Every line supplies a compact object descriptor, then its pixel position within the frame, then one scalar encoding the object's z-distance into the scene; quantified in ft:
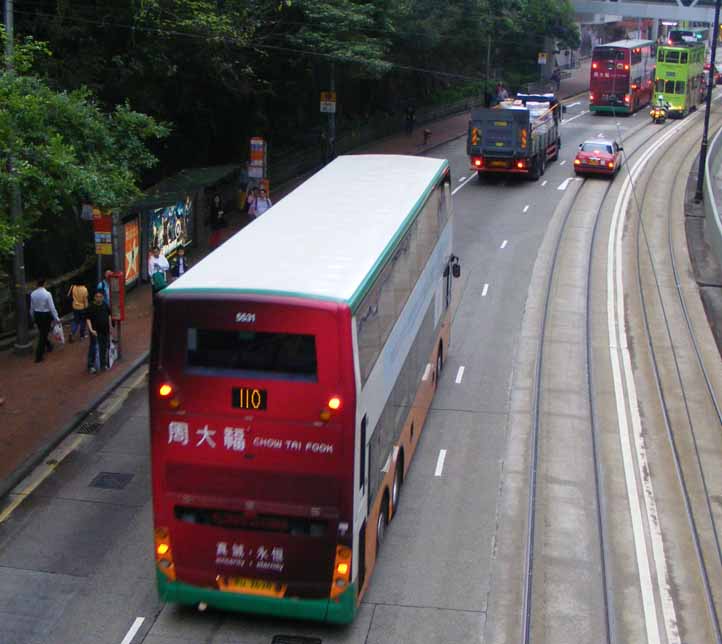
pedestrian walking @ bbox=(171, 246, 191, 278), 90.38
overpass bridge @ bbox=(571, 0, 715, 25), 252.21
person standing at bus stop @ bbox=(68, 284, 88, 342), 71.61
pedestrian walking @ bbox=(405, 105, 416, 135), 184.96
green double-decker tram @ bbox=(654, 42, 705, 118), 205.98
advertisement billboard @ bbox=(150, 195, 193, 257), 91.71
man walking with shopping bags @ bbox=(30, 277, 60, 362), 70.33
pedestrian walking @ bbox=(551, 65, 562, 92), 260.01
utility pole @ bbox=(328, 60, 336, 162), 133.90
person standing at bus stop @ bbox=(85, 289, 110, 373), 67.72
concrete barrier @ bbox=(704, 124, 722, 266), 100.04
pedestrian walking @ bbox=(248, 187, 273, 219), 107.55
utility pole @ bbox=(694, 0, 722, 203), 129.46
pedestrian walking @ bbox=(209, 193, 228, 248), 106.85
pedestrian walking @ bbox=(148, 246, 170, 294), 79.05
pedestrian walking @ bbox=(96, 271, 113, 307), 71.84
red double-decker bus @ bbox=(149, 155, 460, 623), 36.35
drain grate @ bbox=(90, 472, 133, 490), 54.29
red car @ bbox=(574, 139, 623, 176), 138.31
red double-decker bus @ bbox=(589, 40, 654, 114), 206.90
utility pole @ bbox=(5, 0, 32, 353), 63.77
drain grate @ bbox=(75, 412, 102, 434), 61.46
